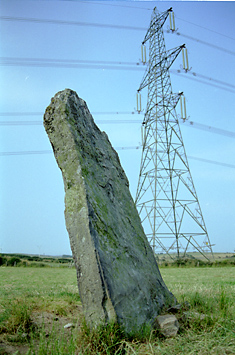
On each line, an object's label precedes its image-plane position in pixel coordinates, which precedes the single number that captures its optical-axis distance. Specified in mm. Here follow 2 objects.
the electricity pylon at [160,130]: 16875
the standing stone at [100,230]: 3078
